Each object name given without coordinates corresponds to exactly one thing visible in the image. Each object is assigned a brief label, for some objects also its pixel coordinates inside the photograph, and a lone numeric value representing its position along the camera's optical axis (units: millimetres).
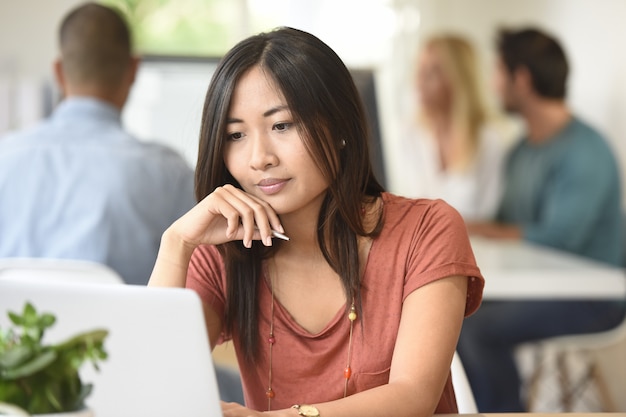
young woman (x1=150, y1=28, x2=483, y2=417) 2200
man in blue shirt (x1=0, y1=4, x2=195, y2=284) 4071
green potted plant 1155
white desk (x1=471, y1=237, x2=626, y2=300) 4788
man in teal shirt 5746
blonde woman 7943
